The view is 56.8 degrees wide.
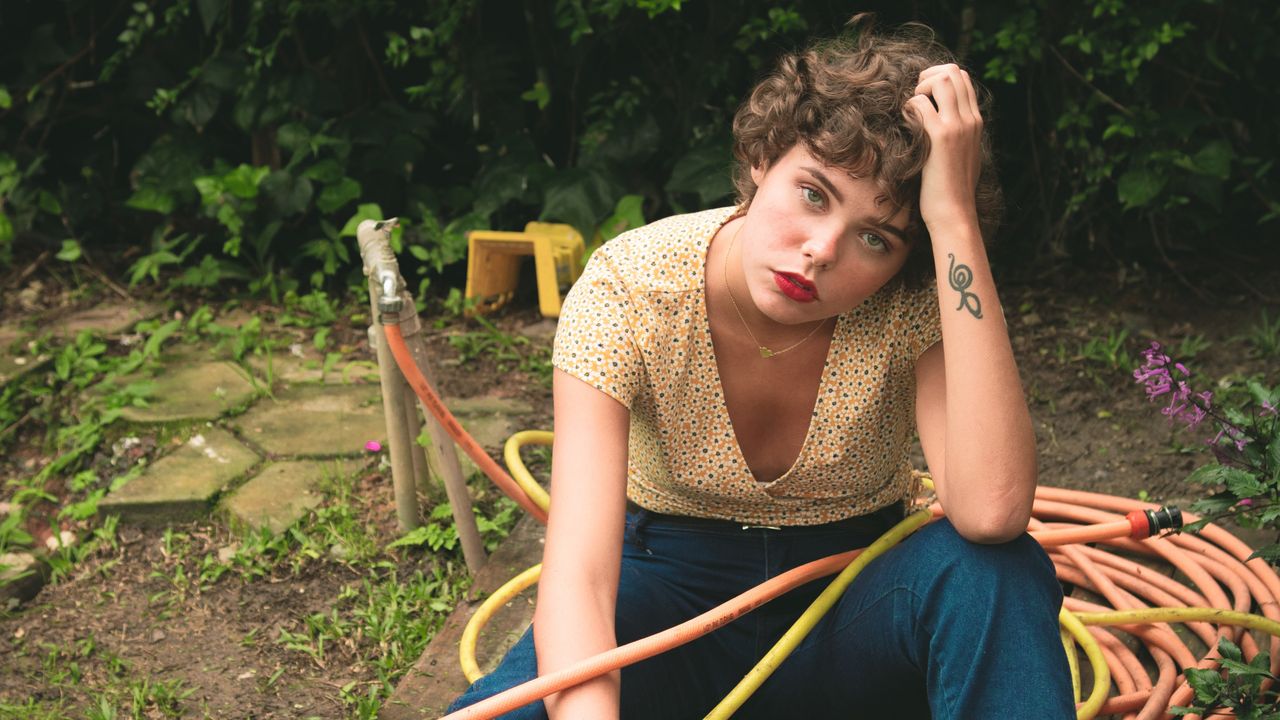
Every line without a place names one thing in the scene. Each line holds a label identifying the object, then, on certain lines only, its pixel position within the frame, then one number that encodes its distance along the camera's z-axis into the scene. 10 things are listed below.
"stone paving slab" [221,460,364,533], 2.80
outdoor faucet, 2.22
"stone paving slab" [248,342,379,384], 3.53
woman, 1.57
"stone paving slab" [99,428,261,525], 2.85
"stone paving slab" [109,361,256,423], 3.23
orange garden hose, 1.85
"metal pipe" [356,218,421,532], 2.23
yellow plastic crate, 3.86
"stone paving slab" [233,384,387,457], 3.12
